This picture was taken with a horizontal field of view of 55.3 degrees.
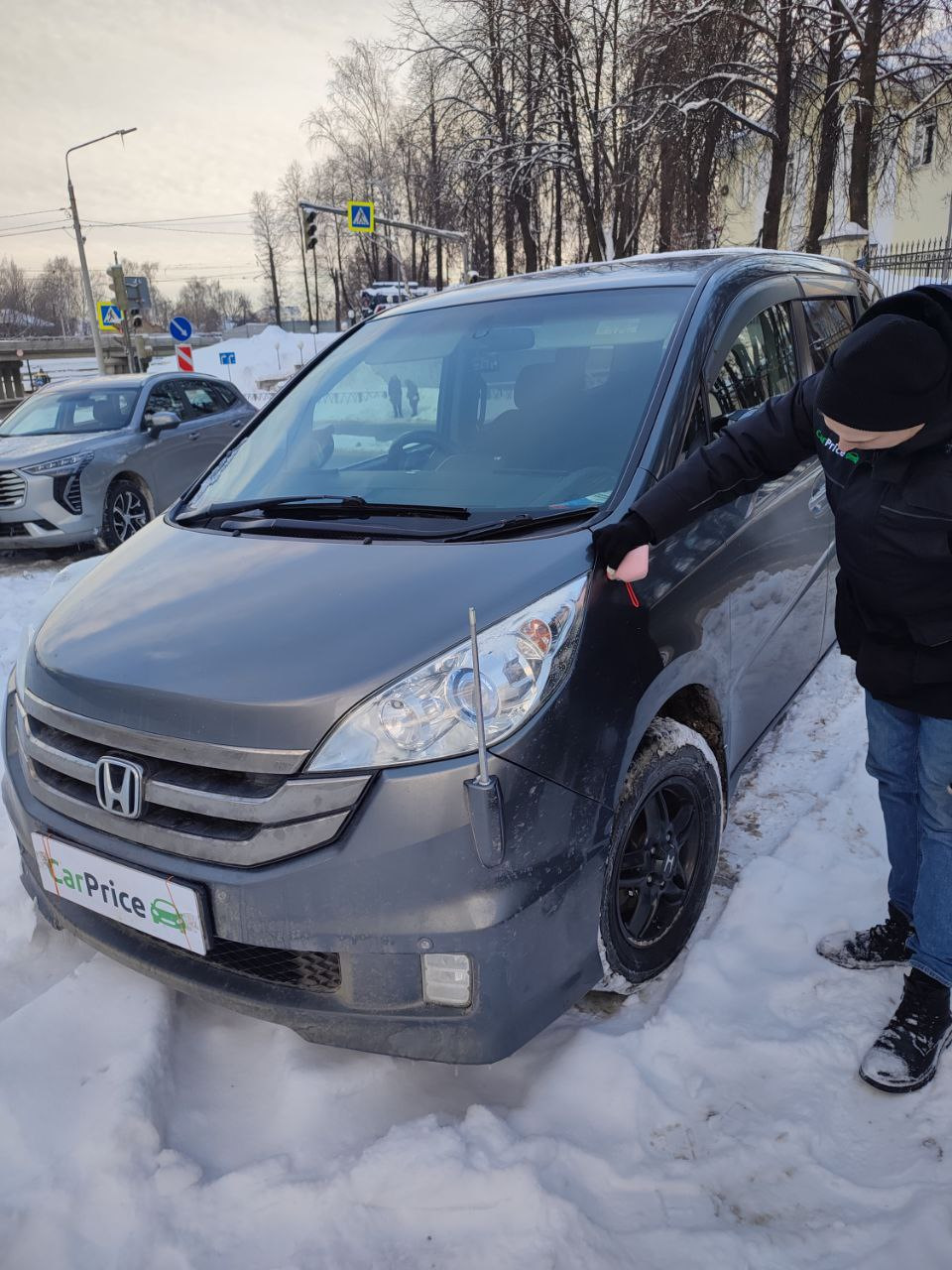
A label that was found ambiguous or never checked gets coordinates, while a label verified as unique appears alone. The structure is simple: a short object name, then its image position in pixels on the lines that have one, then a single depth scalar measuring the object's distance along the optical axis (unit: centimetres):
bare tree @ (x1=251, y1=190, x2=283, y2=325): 6794
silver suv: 759
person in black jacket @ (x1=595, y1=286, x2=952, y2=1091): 178
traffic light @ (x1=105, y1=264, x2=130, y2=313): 2031
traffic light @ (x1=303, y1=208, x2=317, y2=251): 2223
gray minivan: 174
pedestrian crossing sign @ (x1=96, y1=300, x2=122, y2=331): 2330
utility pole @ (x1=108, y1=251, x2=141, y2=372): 2031
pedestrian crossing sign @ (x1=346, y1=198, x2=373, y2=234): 2005
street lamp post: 2467
